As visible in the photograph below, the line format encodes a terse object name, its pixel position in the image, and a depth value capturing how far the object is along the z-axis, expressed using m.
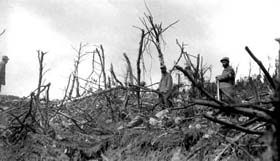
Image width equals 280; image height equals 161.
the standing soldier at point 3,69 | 14.48
